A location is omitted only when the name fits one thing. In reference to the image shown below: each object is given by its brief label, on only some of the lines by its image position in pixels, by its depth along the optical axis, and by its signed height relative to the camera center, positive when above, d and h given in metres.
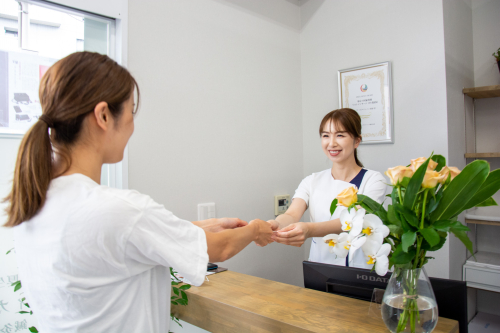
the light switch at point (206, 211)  2.14 -0.21
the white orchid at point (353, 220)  0.92 -0.12
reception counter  1.14 -0.49
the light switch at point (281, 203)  2.70 -0.22
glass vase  0.92 -0.34
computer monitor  1.09 -0.39
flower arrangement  0.86 -0.11
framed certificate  2.53 +0.57
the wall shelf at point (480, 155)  2.34 +0.12
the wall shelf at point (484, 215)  2.36 -0.30
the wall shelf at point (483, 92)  2.38 +0.57
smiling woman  1.92 -0.05
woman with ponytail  0.75 -0.10
